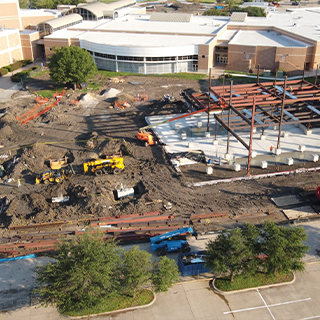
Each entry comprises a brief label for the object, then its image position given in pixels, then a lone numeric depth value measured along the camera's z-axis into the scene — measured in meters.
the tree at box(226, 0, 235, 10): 130.90
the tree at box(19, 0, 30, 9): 128.75
